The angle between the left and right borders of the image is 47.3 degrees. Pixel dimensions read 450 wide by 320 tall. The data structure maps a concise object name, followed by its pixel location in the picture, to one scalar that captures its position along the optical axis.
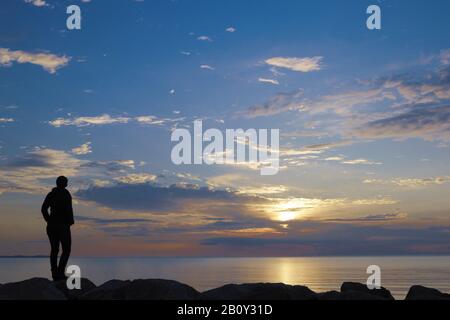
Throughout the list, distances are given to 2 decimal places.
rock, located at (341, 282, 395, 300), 14.32
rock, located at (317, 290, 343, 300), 11.15
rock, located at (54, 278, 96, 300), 12.51
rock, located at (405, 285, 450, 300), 12.01
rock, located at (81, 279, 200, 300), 10.77
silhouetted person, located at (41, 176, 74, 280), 14.21
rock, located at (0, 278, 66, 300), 10.60
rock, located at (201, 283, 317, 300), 10.92
